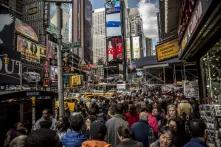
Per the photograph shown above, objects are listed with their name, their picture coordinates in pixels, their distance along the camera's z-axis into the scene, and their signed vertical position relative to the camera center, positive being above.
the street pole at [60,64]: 6.99 +0.79
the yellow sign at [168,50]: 6.89 +1.27
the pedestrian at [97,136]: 2.50 -0.79
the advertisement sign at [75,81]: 10.77 +0.10
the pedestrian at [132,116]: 4.30 -0.85
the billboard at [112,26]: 53.96 +17.41
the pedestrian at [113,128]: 3.53 -0.94
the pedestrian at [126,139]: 2.60 -0.87
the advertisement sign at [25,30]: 35.84 +11.49
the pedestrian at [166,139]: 2.74 -0.91
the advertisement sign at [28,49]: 32.81 +6.73
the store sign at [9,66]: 8.08 +0.90
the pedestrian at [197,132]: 2.33 -0.71
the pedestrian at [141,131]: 3.53 -1.01
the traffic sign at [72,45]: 7.29 +1.59
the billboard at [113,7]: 56.51 +24.89
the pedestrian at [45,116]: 4.18 -0.80
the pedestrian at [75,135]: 2.72 -0.83
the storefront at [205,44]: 2.83 +0.94
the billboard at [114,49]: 53.43 +10.24
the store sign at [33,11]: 61.01 +25.57
